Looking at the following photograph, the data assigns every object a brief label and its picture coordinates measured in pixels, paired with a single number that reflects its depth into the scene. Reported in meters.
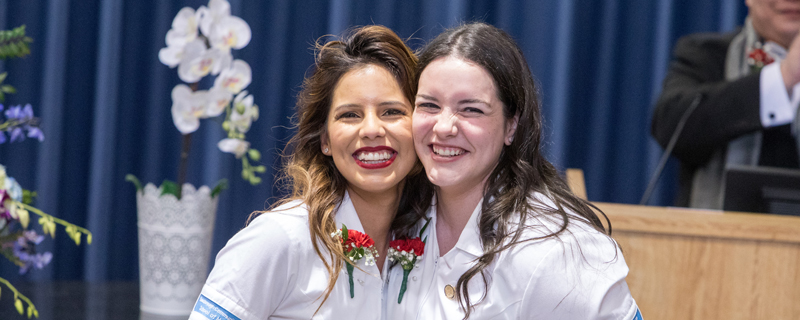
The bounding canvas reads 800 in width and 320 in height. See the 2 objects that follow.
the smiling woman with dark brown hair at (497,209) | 2.81
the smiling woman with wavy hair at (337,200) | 2.86
